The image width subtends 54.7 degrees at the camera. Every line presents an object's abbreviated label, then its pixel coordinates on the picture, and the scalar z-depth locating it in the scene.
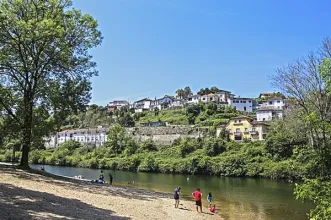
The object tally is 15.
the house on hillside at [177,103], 154.98
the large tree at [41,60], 28.67
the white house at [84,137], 129.25
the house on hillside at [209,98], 143.80
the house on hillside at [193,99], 148.79
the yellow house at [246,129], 91.38
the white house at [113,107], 188.84
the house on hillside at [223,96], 144.38
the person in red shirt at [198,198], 25.08
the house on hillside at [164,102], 165.88
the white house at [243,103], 135.12
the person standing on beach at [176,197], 25.41
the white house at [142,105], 176.36
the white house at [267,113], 106.54
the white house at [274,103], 112.99
